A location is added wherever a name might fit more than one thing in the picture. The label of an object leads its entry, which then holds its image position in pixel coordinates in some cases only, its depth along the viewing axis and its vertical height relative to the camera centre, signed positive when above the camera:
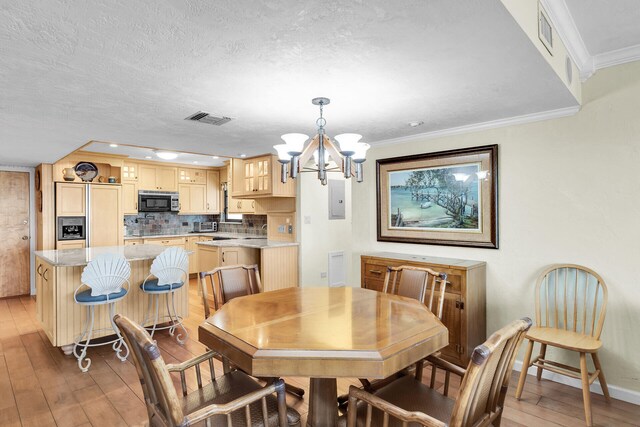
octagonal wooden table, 1.41 -0.57
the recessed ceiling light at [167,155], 5.63 +1.00
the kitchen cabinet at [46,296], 3.33 -0.81
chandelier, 2.16 +0.39
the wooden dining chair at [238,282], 2.60 -0.52
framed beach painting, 3.18 +0.14
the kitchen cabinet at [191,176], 7.01 +0.80
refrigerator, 5.36 +0.02
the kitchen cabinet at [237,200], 5.61 +0.25
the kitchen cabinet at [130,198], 6.29 +0.32
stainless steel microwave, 6.47 +0.27
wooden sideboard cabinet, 2.95 -0.80
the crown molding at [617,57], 2.39 +1.07
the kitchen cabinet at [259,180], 5.01 +0.52
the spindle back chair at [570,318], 2.38 -0.83
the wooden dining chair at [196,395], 1.21 -0.73
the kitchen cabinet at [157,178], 6.50 +0.72
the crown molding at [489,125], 2.75 +0.78
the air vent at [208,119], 2.83 +0.81
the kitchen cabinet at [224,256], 5.27 -0.65
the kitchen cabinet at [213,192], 7.42 +0.48
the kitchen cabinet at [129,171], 6.28 +0.80
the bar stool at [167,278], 3.52 -0.66
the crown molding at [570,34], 1.89 +1.08
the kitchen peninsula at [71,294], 3.30 -0.79
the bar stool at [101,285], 3.07 -0.62
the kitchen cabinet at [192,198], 7.04 +0.34
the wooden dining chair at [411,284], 2.18 -0.54
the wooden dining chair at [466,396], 1.16 -0.71
